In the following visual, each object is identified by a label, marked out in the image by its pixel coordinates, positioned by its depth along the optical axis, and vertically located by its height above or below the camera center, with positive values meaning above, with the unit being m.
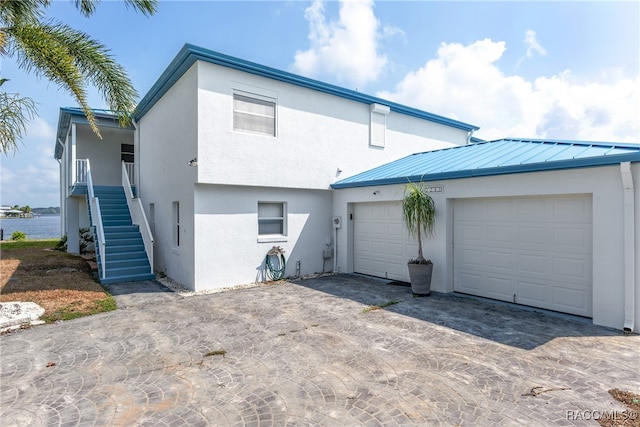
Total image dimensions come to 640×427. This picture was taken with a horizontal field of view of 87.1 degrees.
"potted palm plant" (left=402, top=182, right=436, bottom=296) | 8.40 -0.20
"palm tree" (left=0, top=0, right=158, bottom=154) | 6.80 +3.43
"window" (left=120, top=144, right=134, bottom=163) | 16.73 +3.06
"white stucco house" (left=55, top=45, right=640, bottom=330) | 6.49 +0.47
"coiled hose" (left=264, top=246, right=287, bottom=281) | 10.44 -1.58
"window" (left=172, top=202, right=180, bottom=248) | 10.80 -0.32
